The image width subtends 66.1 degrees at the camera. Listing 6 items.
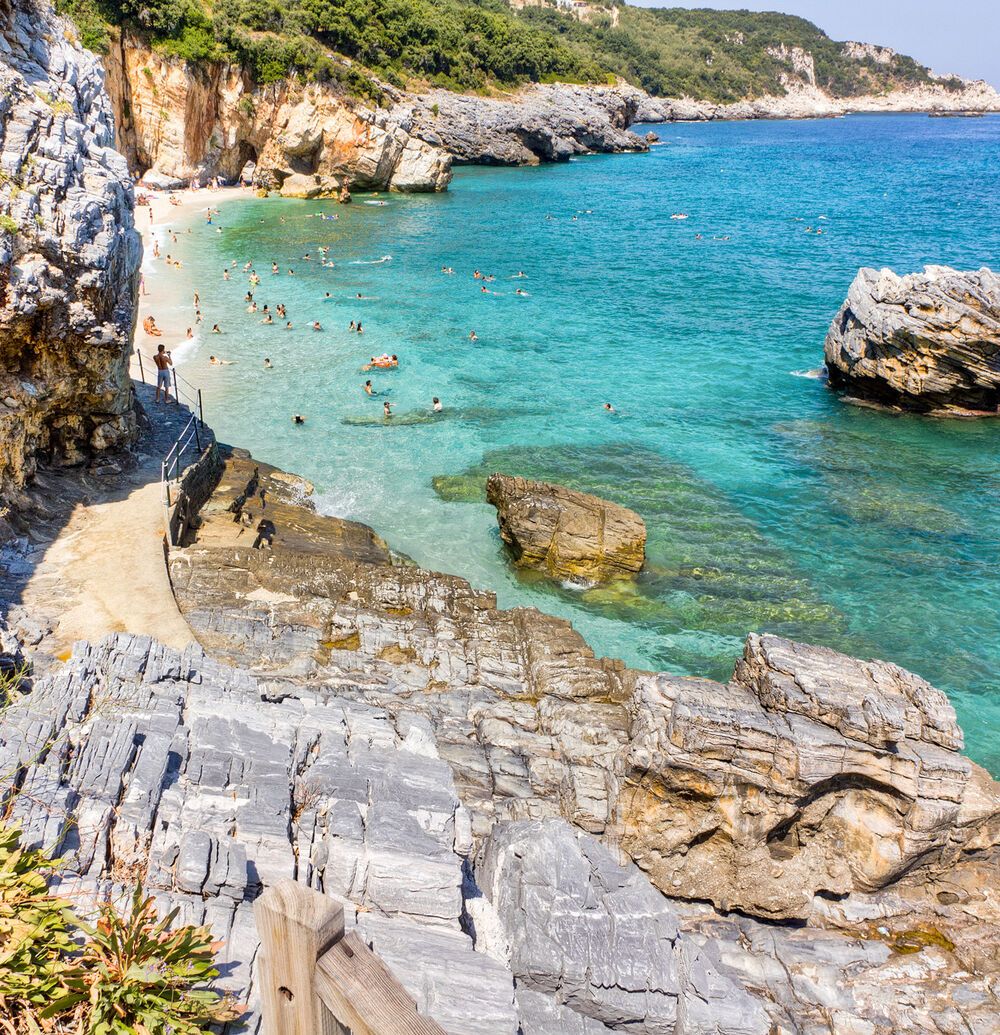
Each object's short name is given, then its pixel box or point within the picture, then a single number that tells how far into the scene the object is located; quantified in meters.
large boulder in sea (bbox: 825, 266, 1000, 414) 29.30
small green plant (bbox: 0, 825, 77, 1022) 4.82
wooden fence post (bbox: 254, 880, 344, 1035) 3.21
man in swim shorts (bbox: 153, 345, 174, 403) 23.80
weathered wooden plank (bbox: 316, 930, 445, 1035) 3.09
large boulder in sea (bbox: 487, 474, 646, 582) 20.12
